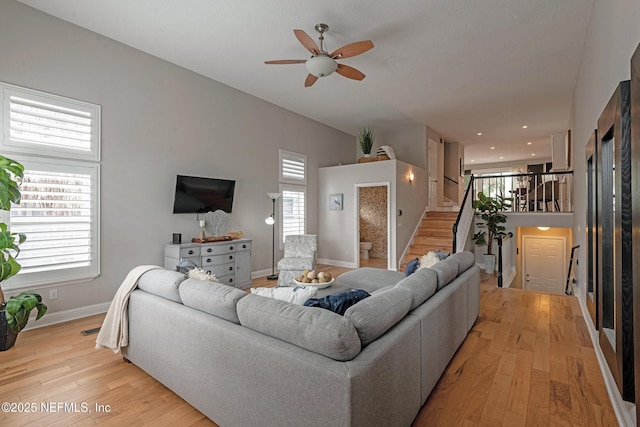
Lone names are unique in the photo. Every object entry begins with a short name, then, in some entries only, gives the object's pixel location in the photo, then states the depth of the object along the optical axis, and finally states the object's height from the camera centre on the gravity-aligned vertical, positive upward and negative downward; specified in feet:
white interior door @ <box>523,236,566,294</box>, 26.78 -4.10
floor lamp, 19.77 -0.98
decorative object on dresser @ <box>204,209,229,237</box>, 17.17 -0.29
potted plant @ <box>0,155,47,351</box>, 9.19 -1.63
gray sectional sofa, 4.72 -2.44
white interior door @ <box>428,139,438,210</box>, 28.37 +4.04
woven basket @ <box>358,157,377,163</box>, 24.54 +4.55
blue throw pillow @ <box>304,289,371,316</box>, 6.33 -1.78
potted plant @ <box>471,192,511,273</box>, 22.43 -0.22
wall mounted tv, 15.80 +1.21
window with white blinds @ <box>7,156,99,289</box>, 11.31 -0.19
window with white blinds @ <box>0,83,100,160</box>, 10.96 +3.50
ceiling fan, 10.85 +6.00
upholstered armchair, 17.83 -2.45
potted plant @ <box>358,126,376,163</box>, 24.82 +5.89
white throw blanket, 8.61 -2.96
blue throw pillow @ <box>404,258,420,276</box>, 11.63 -1.87
